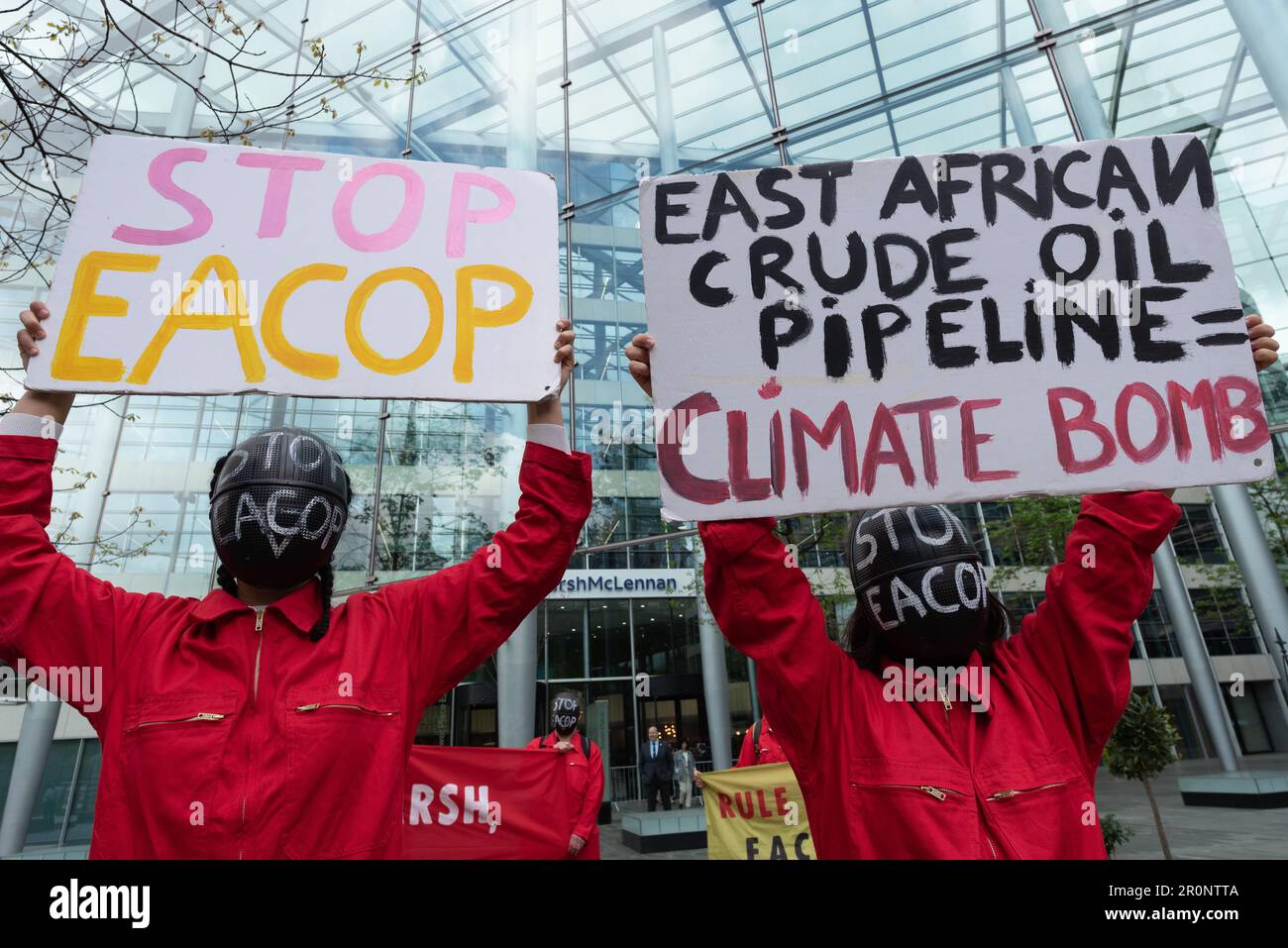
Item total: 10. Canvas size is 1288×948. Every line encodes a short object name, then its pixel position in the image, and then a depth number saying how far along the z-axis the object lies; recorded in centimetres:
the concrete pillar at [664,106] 991
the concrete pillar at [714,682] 1113
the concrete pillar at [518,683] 988
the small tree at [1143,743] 732
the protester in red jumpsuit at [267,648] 164
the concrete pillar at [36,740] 1048
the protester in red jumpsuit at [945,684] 171
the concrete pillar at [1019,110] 751
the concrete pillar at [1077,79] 657
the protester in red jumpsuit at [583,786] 518
